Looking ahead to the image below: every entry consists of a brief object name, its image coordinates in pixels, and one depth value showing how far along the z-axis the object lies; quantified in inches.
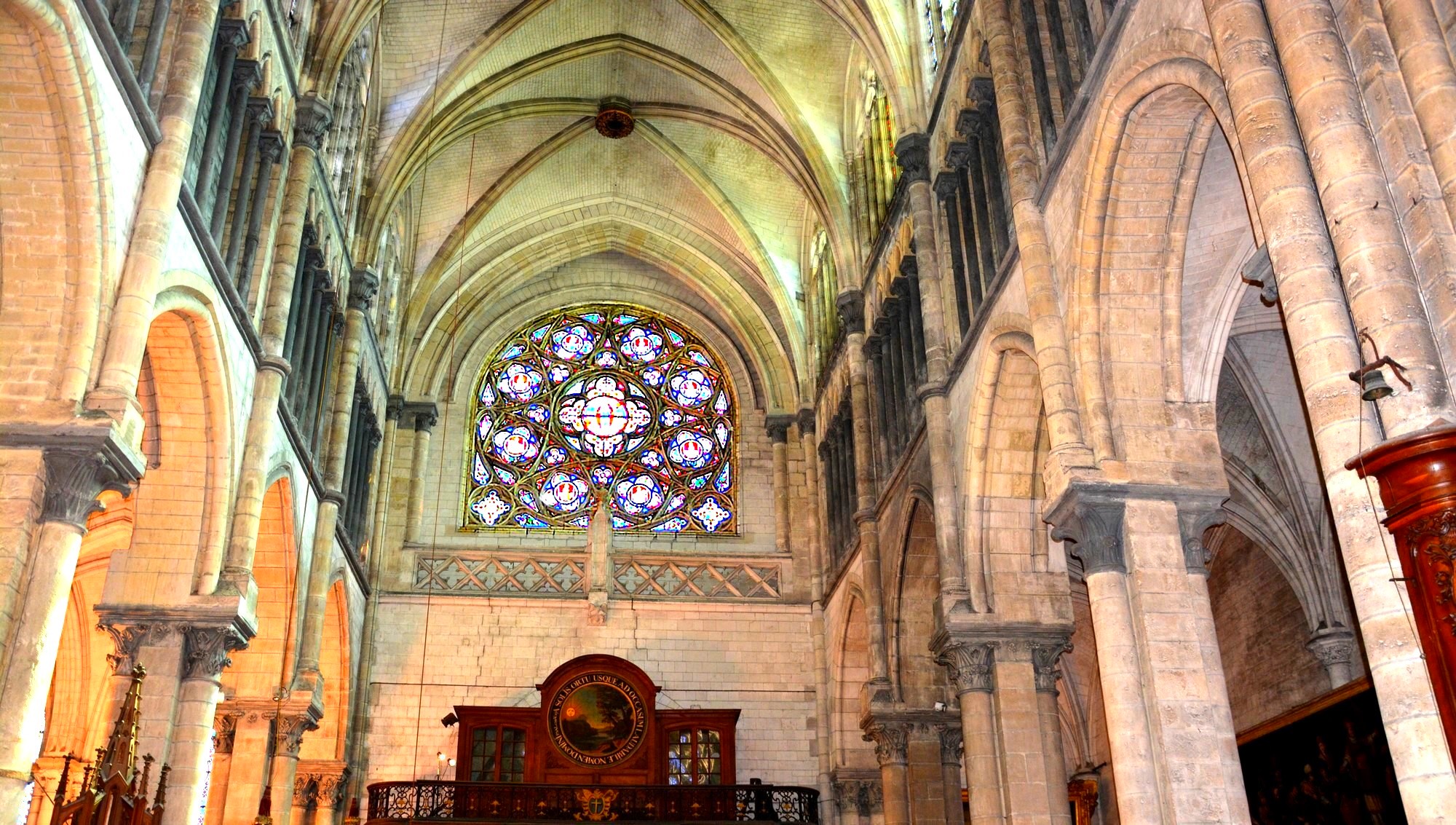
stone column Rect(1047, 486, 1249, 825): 362.0
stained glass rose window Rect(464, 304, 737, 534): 988.6
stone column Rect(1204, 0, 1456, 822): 222.5
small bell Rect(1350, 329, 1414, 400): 222.8
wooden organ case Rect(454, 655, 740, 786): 813.9
